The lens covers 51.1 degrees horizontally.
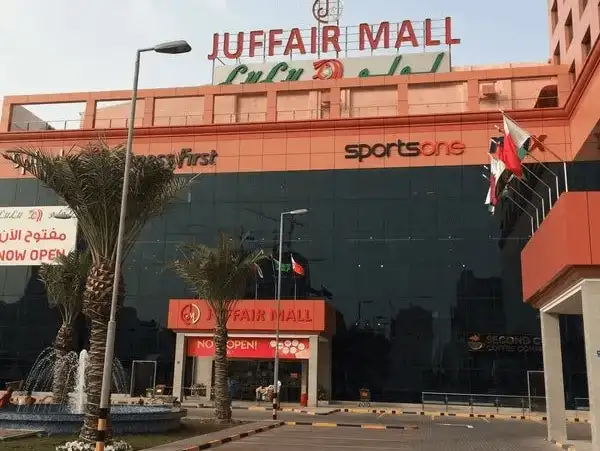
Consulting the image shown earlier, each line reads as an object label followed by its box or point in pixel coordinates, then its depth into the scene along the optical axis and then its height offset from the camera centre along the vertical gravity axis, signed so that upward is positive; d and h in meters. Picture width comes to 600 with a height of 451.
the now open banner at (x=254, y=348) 36.44 +0.79
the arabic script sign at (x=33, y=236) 42.75 +8.19
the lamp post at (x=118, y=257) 14.21 +2.42
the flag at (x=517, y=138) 18.78 +6.90
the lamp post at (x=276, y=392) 26.70 -1.28
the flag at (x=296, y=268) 33.91 +5.01
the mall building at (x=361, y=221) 36.56 +8.81
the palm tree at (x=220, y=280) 25.23 +3.24
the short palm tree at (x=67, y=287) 28.80 +3.34
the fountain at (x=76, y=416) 18.95 -1.85
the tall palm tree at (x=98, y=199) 16.89 +4.30
